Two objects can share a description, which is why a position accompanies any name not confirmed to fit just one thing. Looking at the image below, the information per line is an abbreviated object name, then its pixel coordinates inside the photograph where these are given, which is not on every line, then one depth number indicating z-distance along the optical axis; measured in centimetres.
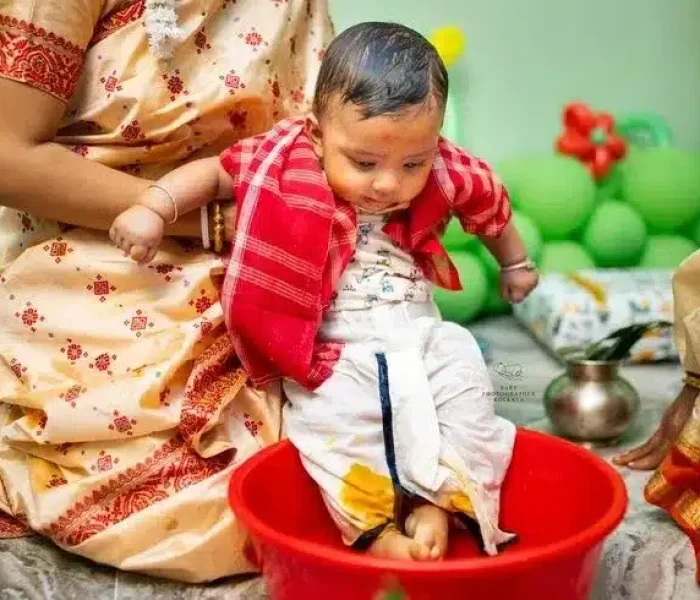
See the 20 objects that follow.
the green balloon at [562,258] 227
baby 100
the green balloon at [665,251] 230
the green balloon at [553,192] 221
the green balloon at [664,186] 224
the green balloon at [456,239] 213
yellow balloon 223
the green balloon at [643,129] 246
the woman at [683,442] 110
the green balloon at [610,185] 236
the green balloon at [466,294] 208
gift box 192
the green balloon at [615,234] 227
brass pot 143
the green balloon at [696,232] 234
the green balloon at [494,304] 222
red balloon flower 234
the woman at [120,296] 105
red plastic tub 80
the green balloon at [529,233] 219
